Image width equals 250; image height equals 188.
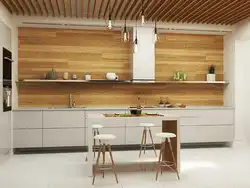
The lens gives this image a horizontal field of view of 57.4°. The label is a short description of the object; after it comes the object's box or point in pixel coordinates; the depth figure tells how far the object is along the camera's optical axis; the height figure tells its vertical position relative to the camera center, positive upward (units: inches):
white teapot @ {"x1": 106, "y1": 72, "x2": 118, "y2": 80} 203.8 +15.0
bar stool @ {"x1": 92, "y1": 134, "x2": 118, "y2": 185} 127.3 -24.9
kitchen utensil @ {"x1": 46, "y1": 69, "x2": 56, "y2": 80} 197.9 +15.3
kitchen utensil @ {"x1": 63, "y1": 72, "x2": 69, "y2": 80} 200.4 +14.7
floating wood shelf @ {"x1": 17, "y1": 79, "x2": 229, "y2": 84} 191.7 +10.0
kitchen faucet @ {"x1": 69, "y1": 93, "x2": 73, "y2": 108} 202.8 -8.3
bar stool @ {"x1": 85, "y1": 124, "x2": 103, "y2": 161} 153.0 -25.8
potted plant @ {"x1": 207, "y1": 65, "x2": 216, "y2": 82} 219.3 +17.3
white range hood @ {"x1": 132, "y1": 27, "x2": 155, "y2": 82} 202.0 +30.9
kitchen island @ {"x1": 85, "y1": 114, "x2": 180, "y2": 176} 135.0 -20.8
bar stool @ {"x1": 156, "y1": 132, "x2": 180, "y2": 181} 131.6 -43.8
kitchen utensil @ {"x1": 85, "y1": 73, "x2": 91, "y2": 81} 202.3 +13.9
